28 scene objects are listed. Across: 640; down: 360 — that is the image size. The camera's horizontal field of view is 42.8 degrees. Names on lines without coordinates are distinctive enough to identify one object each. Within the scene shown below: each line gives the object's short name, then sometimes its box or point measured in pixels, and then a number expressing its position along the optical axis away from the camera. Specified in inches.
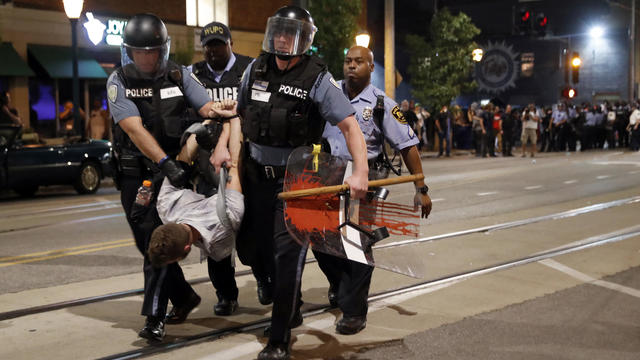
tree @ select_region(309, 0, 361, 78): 1086.4
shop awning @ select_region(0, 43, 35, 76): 868.0
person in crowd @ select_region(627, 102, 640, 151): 1177.4
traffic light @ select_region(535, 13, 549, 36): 1127.6
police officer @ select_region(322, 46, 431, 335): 212.8
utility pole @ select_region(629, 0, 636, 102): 1660.9
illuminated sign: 958.1
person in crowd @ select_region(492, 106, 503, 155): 1110.9
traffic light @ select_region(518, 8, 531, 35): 1139.9
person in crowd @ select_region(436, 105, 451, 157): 1122.7
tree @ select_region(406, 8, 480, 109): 1306.6
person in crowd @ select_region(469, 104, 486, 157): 1102.4
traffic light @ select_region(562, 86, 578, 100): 1517.0
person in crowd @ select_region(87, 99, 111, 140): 817.5
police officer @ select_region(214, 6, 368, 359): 186.2
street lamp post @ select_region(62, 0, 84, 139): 708.7
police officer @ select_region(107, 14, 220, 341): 198.5
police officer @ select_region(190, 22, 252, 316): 257.9
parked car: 576.7
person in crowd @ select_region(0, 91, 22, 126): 670.5
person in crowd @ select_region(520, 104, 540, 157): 1083.3
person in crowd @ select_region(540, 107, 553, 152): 1283.5
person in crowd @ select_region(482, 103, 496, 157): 1106.1
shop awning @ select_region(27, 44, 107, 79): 914.1
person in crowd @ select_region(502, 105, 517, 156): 1117.7
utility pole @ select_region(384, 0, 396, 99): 992.9
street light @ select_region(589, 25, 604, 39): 2137.1
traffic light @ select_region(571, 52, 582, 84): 1582.2
